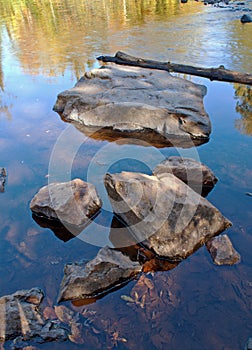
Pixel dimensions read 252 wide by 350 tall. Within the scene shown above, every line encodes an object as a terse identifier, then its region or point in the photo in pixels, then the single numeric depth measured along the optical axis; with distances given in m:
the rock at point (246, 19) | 12.60
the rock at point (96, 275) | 2.67
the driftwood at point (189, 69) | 6.91
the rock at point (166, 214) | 3.03
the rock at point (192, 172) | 3.78
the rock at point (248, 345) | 2.26
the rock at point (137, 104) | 5.20
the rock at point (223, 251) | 2.95
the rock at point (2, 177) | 4.03
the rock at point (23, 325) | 2.38
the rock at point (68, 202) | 3.39
